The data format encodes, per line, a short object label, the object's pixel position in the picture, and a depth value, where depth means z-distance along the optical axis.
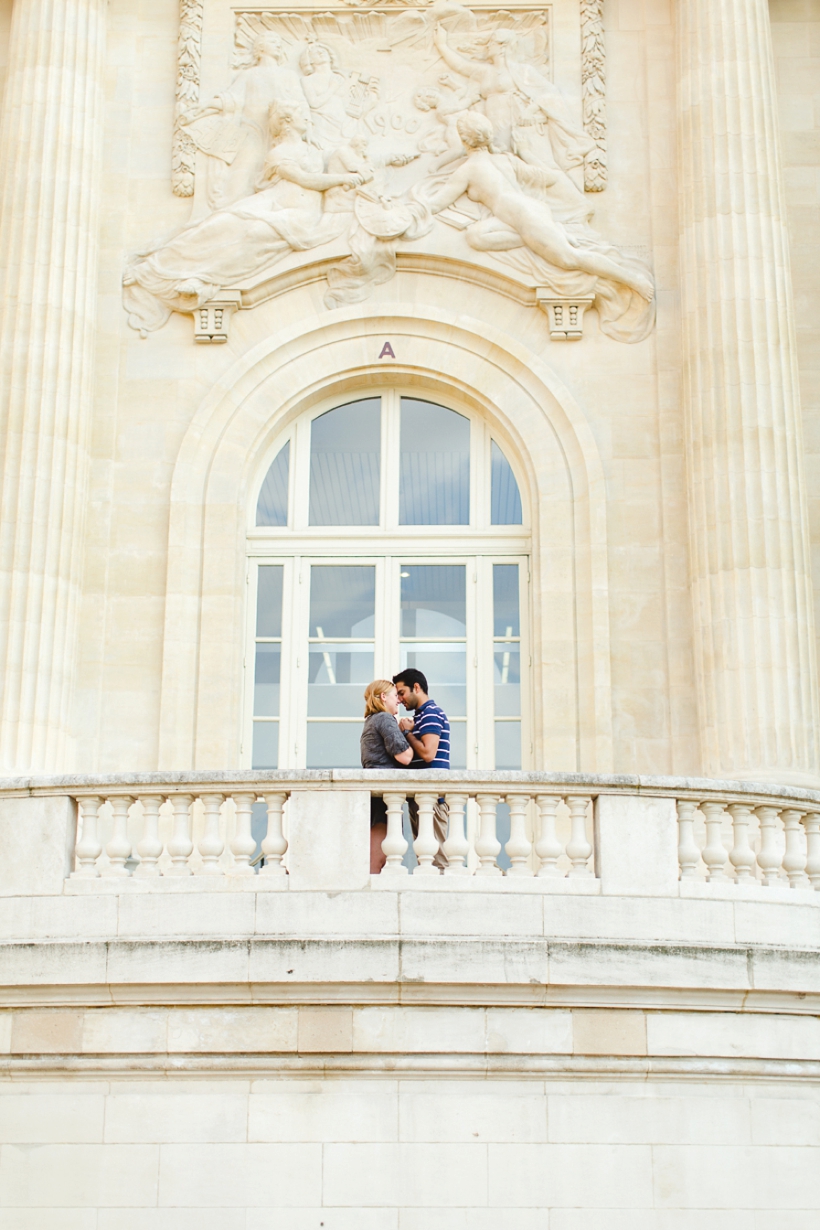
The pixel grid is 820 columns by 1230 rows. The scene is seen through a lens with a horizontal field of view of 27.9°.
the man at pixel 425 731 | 11.24
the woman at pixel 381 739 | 10.97
